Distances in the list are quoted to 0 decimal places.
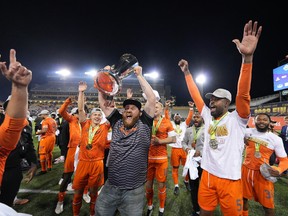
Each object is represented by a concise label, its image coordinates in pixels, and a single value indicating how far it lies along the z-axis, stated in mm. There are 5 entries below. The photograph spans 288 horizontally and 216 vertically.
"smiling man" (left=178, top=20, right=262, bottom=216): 2122
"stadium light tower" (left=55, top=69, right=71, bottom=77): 47656
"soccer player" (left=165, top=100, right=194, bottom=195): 5205
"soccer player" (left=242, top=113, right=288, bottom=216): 2996
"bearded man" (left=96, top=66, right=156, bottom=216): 2217
